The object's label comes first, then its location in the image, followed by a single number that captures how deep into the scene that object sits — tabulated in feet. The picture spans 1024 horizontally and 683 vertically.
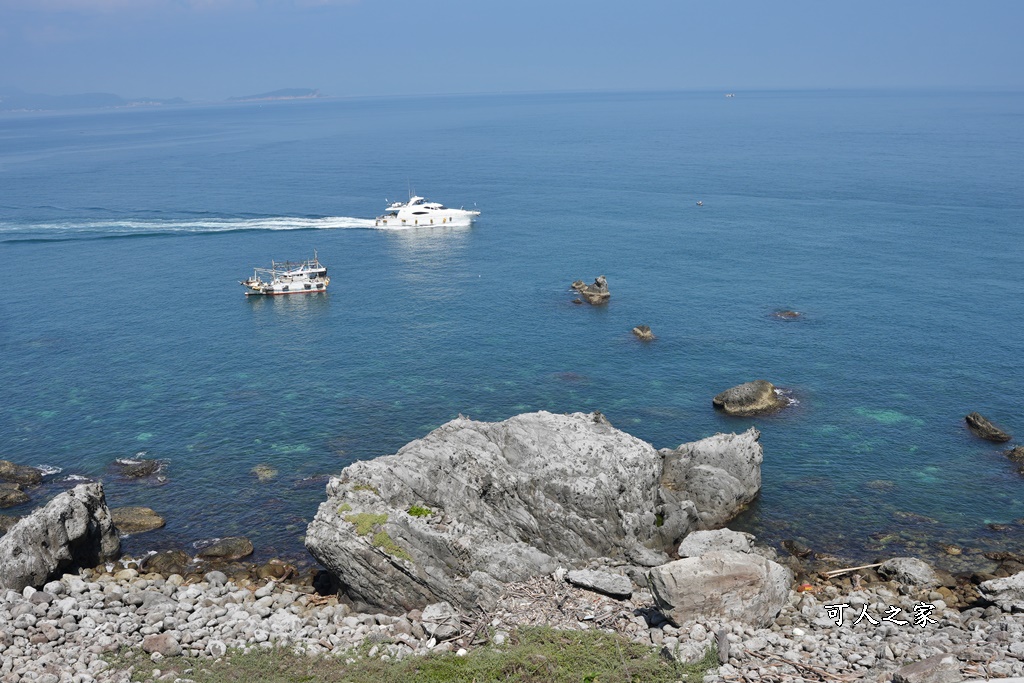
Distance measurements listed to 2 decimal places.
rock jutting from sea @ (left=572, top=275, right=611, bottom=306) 326.85
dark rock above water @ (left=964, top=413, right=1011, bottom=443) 208.64
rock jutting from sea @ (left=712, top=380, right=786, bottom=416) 228.22
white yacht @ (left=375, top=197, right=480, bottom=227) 470.80
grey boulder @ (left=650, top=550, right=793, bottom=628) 123.95
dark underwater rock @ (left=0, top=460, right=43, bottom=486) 196.93
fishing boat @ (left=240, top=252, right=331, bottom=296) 356.18
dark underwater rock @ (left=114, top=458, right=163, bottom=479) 201.98
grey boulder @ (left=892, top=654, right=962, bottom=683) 96.43
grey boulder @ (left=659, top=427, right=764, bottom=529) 176.14
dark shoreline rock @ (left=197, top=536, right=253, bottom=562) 165.89
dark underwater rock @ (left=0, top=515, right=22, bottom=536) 171.52
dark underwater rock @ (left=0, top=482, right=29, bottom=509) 186.91
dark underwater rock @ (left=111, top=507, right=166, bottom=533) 176.96
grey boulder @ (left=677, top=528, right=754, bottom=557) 151.33
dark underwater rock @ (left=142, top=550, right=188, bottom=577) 160.45
